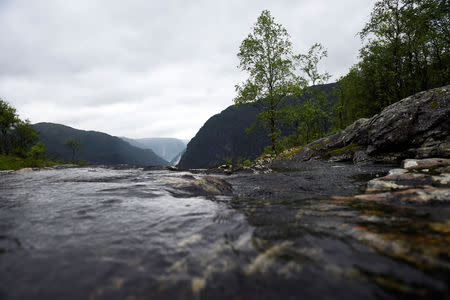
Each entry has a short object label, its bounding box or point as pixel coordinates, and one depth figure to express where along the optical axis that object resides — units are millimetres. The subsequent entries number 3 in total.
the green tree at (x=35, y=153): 48506
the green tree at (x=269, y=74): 22812
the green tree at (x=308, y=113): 23394
